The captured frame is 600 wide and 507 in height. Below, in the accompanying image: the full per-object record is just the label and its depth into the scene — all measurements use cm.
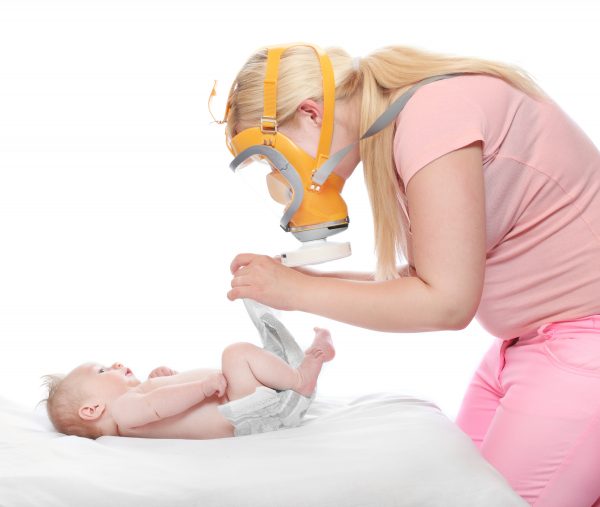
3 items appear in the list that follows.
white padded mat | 160
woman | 163
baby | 196
